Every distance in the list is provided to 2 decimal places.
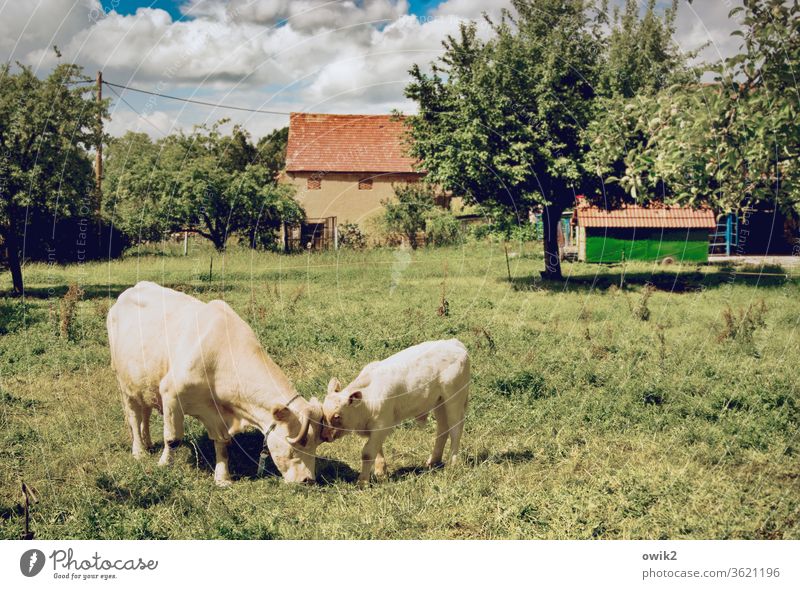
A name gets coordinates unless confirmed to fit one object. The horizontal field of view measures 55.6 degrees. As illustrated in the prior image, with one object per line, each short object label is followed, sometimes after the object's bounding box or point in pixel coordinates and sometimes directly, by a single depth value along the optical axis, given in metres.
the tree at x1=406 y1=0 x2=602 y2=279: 19.28
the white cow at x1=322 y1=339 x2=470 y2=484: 6.75
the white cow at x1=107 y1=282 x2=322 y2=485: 6.73
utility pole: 19.28
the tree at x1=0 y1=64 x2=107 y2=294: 16.75
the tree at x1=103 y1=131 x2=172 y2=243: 23.72
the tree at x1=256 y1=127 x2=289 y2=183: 41.16
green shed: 29.97
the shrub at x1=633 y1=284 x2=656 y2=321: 14.82
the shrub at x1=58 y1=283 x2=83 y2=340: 12.38
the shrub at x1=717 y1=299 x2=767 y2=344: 12.67
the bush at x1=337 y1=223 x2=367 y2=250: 24.08
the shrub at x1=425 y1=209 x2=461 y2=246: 24.55
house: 27.91
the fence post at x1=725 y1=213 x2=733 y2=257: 32.38
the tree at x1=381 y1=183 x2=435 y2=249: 24.36
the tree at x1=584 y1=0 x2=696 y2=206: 18.64
